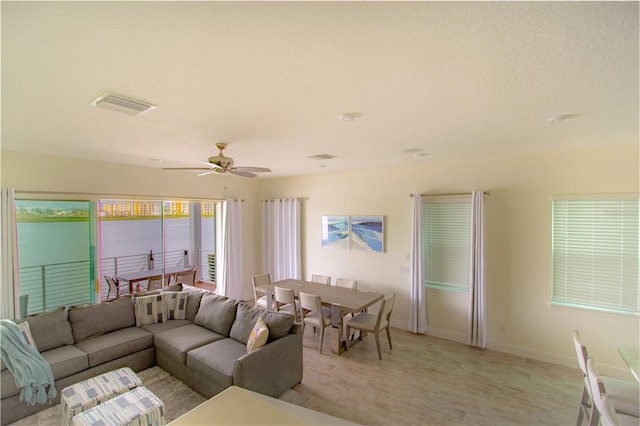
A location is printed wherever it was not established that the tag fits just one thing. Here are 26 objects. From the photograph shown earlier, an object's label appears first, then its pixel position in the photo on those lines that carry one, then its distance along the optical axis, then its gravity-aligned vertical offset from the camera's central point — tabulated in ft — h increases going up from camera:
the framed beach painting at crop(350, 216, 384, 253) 16.85 -1.45
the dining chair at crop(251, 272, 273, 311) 16.35 -4.45
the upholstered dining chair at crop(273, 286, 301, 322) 14.37 -4.51
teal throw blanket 8.82 -4.84
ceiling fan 10.17 +1.50
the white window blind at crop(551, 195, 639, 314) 11.05 -1.80
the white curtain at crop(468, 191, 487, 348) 13.52 -3.22
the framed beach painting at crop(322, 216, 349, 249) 18.29 -1.46
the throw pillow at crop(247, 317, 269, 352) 9.79 -4.34
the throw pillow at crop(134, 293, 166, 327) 13.02 -4.51
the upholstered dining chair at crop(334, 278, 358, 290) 15.97 -4.15
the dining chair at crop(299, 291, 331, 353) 13.32 -4.89
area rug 8.94 -6.41
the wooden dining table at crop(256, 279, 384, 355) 13.15 -4.26
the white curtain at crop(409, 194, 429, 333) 15.17 -3.65
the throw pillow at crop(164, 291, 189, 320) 13.73 -4.48
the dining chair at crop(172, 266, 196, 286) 19.96 -4.76
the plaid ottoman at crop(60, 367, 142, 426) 7.98 -5.23
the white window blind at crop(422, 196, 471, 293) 14.43 -1.73
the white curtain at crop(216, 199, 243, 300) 19.90 -3.00
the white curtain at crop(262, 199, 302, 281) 20.20 -2.17
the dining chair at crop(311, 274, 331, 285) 17.23 -4.17
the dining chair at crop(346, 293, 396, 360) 12.73 -5.22
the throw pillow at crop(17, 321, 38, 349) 9.93 -4.19
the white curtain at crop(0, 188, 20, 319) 11.44 -1.80
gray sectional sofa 9.42 -5.07
